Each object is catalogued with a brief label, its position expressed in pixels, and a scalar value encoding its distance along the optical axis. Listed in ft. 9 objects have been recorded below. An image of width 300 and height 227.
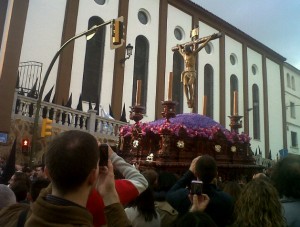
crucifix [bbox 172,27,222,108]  33.38
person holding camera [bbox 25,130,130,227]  4.27
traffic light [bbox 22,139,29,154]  36.78
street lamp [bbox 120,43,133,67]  55.97
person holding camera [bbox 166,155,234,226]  8.86
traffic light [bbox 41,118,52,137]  32.94
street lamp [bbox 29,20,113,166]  30.24
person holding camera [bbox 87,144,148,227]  5.41
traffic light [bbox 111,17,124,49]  31.76
